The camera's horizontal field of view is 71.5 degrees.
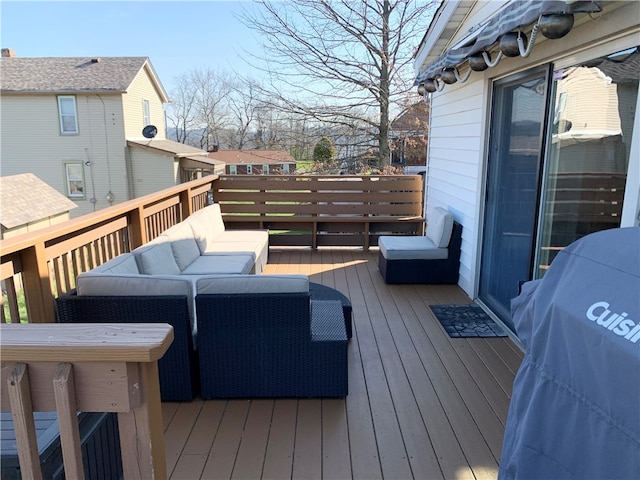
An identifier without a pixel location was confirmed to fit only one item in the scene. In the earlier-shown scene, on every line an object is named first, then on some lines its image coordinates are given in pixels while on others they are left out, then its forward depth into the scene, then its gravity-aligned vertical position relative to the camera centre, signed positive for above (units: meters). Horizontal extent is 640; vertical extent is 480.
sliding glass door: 3.27 -0.24
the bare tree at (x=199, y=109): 24.42 +2.69
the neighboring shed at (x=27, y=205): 11.39 -1.31
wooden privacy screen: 6.45 -0.71
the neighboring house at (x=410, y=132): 10.93 +0.63
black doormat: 3.66 -1.42
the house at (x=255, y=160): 14.43 -0.13
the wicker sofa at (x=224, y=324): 2.48 -0.94
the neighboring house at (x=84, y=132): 15.12 +0.86
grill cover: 1.02 -0.54
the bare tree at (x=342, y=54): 9.97 +2.37
